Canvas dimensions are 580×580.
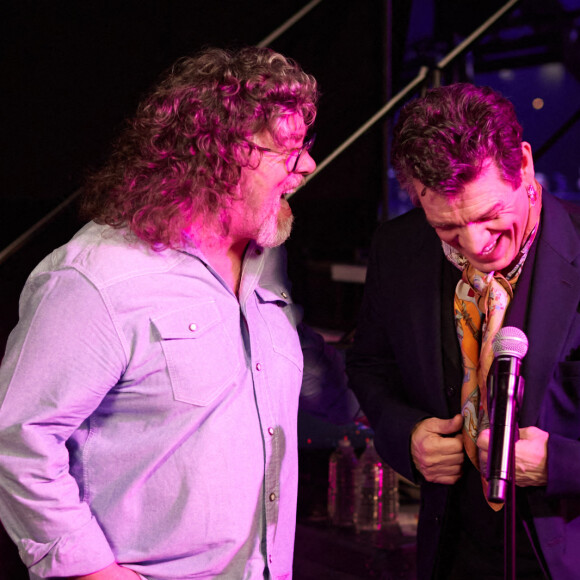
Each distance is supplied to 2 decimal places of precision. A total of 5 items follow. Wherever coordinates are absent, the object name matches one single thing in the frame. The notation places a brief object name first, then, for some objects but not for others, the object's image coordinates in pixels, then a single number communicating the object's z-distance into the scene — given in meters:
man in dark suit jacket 1.55
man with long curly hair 1.40
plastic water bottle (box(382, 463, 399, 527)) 3.11
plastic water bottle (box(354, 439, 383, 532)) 3.04
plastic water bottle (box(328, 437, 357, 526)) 3.06
